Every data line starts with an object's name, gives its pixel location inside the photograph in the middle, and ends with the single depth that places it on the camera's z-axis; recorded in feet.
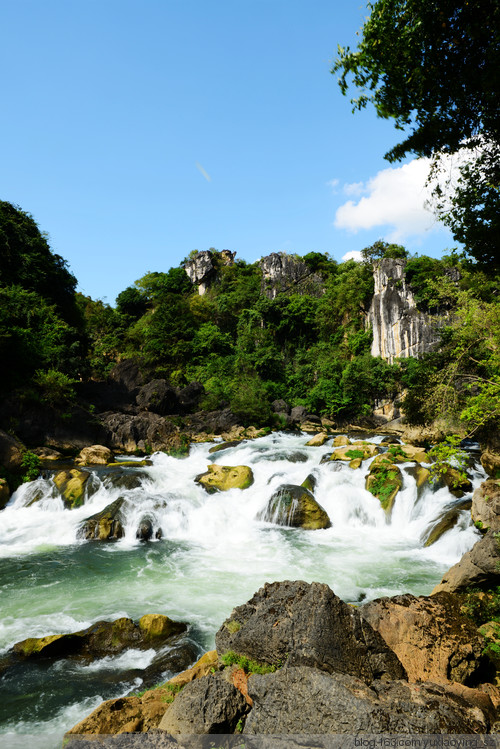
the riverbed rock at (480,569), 19.97
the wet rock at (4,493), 41.65
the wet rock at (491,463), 40.54
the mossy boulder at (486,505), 26.73
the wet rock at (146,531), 37.37
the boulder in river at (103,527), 37.09
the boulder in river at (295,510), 40.14
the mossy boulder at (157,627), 20.54
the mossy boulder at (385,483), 41.22
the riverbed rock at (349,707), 8.60
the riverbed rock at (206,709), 10.04
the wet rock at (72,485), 42.78
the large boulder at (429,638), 13.47
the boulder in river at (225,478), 46.78
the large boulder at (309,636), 12.19
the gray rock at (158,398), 94.36
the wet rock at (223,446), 68.70
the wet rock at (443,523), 34.17
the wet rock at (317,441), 72.38
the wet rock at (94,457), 56.80
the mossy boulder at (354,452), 51.70
